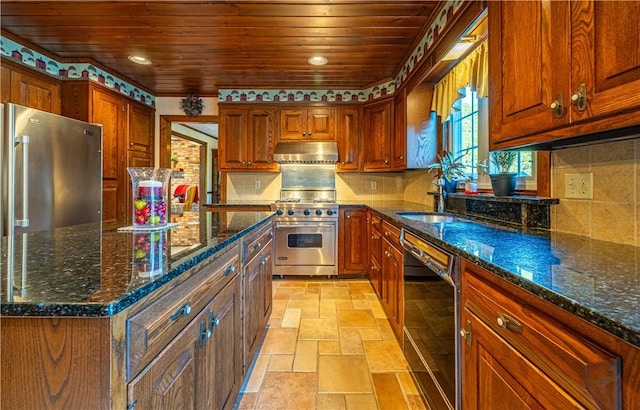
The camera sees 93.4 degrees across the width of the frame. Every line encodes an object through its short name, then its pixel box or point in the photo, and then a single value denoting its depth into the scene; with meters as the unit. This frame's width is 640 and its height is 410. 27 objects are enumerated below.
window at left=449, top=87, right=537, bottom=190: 2.39
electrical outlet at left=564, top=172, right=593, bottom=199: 1.27
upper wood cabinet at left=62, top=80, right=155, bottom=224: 3.25
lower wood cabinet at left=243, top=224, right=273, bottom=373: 1.69
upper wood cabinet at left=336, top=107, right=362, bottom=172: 4.07
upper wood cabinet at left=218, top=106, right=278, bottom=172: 4.07
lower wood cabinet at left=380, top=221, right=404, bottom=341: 2.07
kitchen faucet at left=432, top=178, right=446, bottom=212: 2.58
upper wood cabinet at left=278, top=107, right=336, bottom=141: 4.09
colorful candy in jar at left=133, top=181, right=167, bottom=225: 1.39
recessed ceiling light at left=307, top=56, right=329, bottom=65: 3.18
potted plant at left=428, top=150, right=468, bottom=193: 2.52
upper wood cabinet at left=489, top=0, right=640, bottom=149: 0.79
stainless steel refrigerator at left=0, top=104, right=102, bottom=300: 2.28
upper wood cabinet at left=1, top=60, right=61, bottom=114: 2.67
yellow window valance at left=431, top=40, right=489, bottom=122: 2.13
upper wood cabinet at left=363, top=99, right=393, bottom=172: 3.76
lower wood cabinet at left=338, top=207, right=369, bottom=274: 3.76
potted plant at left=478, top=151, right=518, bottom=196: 1.83
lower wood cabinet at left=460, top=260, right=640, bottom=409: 0.53
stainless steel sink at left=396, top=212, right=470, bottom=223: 2.30
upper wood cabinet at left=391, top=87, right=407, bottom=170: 3.29
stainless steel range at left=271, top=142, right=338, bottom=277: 3.74
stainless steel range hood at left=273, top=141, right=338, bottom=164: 3.88
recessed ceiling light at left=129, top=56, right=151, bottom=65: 3.22
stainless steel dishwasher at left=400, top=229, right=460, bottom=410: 1.22
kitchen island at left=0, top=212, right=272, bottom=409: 0.56
